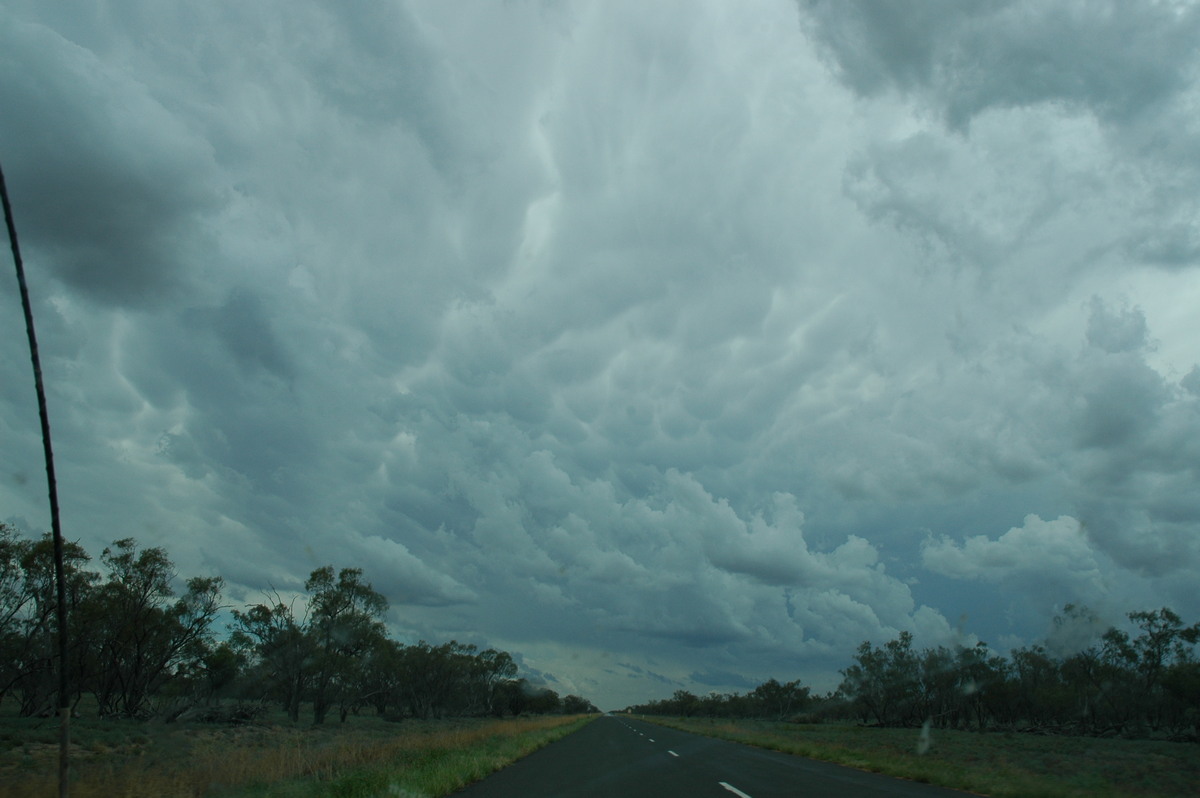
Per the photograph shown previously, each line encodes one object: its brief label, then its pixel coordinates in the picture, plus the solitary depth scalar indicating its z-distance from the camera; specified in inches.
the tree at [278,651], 1930.4
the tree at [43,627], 1395.2
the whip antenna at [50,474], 183.6
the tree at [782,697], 5442.9
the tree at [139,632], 1606.8
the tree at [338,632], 2074.3
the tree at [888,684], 3501.5
